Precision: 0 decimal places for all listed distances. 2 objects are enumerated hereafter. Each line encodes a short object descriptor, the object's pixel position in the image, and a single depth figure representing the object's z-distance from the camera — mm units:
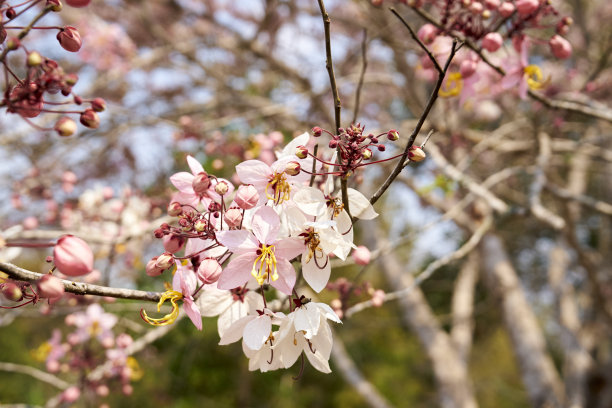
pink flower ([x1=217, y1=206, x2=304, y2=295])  331
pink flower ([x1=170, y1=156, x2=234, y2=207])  356
